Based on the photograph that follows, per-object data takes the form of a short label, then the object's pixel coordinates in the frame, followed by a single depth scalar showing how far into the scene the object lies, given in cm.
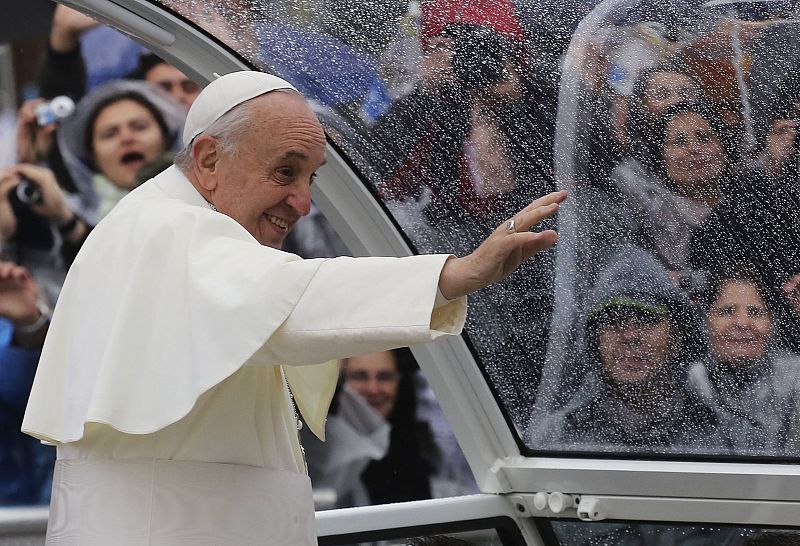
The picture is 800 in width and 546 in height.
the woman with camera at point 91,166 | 1490
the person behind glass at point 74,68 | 1534
